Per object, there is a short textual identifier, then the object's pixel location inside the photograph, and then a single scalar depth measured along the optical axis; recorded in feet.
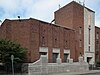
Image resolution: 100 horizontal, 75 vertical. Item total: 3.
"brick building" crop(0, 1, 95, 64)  70.33
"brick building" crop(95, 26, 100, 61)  107.10
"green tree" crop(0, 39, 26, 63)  57.58
